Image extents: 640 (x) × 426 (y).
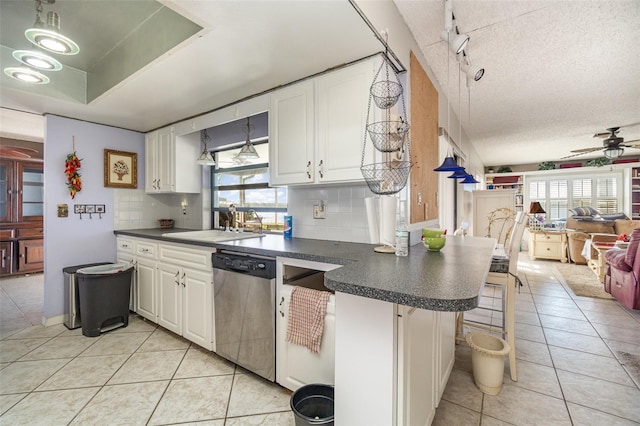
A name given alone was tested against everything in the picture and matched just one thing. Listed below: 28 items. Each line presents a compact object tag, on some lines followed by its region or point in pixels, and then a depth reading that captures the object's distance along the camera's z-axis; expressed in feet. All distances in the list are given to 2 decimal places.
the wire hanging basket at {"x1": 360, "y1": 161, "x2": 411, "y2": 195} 5.86
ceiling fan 15.56
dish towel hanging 5.24
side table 20.81
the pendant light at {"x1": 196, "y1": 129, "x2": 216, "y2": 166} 10.07
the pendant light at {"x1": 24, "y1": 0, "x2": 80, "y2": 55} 5.02
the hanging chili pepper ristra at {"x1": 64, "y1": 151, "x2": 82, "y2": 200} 9.98
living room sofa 19.52
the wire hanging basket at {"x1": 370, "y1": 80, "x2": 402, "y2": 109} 5.48
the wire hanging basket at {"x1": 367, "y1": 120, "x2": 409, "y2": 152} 5.71
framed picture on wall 11.02
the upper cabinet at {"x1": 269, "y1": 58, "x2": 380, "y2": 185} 6.23
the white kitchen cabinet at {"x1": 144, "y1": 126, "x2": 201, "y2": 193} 10.73
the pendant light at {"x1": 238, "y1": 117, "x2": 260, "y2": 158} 9.09
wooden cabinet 15.97
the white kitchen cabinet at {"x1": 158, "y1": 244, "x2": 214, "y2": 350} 7.32
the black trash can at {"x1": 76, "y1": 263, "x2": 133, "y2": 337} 8.61
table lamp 20.89
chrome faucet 9.75
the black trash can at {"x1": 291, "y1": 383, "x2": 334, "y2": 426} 4.76
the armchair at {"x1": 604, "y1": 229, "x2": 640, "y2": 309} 10.52
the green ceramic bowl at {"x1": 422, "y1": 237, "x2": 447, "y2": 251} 5.63
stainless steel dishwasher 6.05
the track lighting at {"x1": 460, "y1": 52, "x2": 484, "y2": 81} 6.99
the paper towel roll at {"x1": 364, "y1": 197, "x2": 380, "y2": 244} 5.58
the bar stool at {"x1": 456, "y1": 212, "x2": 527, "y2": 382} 6.59
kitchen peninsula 2.95
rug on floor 13.12
